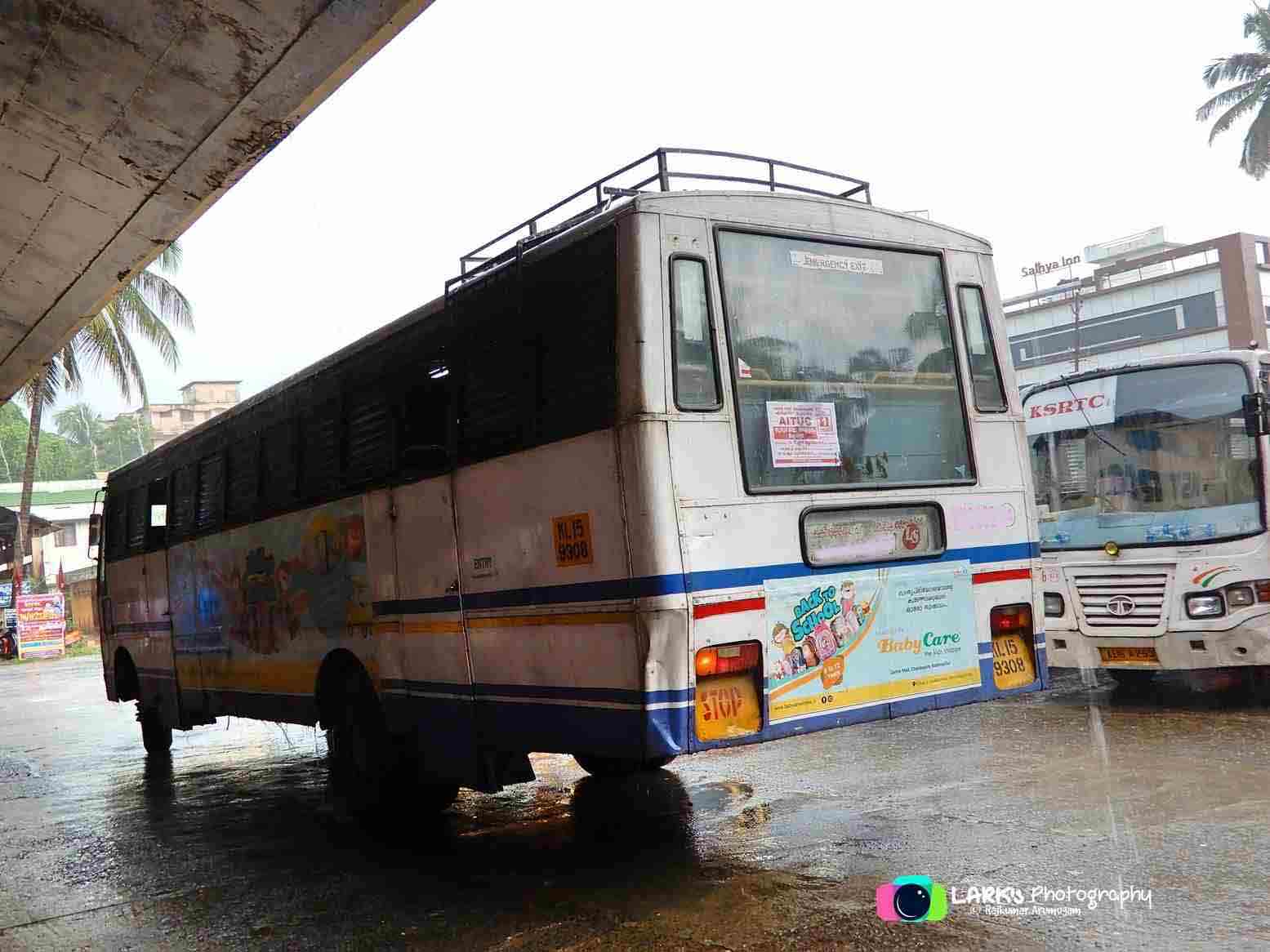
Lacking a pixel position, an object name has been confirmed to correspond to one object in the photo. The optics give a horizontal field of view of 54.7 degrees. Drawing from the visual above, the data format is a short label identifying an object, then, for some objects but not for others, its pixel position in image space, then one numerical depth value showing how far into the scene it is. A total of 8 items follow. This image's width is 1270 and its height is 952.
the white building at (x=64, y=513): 55.03
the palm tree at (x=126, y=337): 29.94
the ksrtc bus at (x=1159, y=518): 9.57
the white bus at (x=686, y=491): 5.46
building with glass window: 44.50
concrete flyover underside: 7.28
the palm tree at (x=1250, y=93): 36.84
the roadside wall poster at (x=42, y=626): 32.53
